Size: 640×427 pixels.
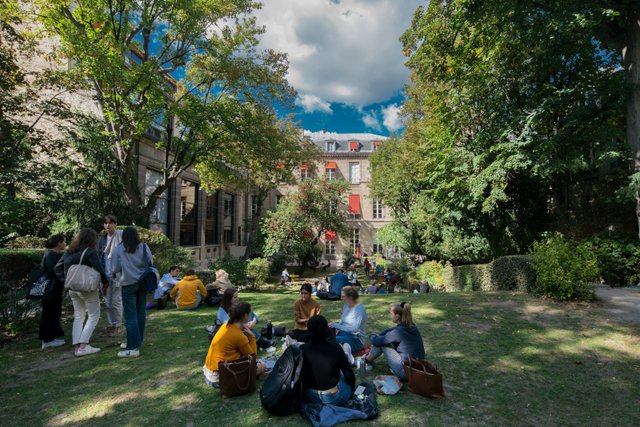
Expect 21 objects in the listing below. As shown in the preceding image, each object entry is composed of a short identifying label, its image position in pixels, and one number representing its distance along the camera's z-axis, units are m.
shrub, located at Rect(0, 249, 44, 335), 5.64
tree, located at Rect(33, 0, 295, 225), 10.82
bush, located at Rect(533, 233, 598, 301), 7.28
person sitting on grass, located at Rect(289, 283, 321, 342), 5.79
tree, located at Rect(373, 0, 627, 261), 9.32
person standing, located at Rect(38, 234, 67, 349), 5.23
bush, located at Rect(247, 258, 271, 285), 17.94
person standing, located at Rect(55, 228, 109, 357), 4.91
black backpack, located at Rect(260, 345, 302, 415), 3.26
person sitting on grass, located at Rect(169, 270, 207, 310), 8.06
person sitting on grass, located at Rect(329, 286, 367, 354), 4.86
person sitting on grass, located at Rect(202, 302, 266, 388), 3.89
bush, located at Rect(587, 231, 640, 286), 9.85
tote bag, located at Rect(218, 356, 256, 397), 3.69
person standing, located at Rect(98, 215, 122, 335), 5.71
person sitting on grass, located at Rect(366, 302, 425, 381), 4.13
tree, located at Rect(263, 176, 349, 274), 24.03
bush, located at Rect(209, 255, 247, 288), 14.50
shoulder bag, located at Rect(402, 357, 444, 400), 3.72
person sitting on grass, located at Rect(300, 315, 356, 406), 3.33
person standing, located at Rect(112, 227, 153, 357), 4.86
